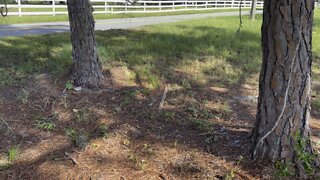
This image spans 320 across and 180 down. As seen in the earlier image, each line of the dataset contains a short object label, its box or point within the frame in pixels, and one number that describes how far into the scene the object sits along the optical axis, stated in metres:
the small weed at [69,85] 4.08
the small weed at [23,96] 3.72
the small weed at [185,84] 4.38
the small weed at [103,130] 2.93
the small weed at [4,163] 2.59
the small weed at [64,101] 3.62
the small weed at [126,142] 2.84
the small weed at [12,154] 2.68
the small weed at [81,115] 3.31
